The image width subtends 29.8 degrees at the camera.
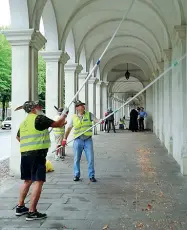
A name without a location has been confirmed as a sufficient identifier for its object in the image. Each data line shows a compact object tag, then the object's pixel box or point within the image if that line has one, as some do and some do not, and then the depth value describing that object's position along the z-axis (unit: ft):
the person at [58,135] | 34.46
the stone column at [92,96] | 71.46
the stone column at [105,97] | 93.16
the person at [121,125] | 95.91
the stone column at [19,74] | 27.20
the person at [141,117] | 80.91
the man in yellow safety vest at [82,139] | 24.17
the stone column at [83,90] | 60.13
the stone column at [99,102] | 83.05
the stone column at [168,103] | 37.63
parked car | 121.39
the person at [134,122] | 83.10
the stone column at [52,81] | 38.01
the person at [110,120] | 80.35
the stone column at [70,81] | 48.62
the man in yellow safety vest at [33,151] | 15.83
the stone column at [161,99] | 48.34
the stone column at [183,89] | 26.89
